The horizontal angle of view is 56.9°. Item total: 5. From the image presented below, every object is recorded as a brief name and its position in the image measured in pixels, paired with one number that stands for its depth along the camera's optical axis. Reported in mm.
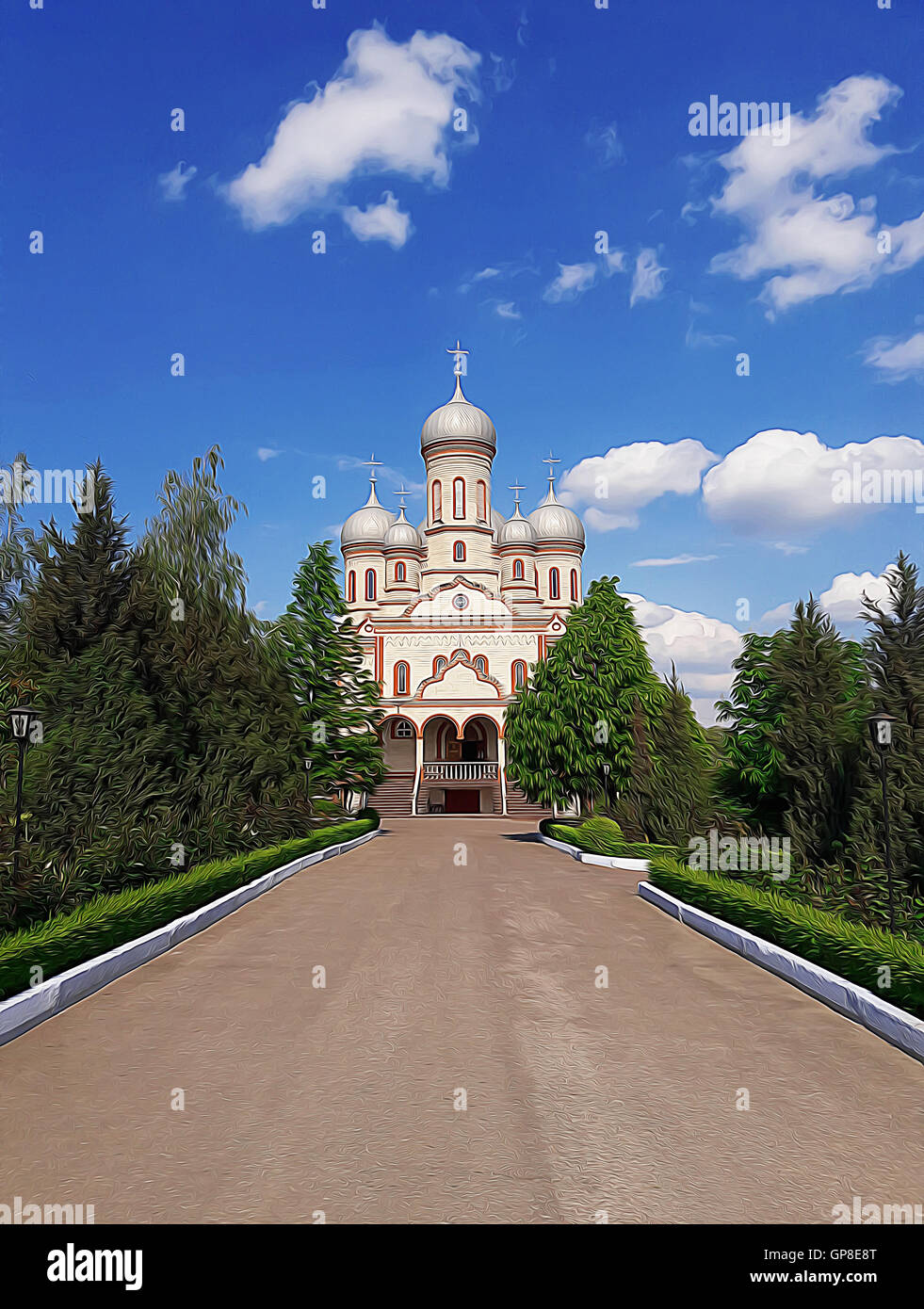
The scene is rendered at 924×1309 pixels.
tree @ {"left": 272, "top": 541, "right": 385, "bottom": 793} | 25584
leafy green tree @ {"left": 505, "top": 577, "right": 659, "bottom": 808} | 21562
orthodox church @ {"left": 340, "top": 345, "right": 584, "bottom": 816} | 39688
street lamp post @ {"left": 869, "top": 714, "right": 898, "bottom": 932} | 9188
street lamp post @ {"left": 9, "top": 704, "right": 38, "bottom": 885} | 9422
